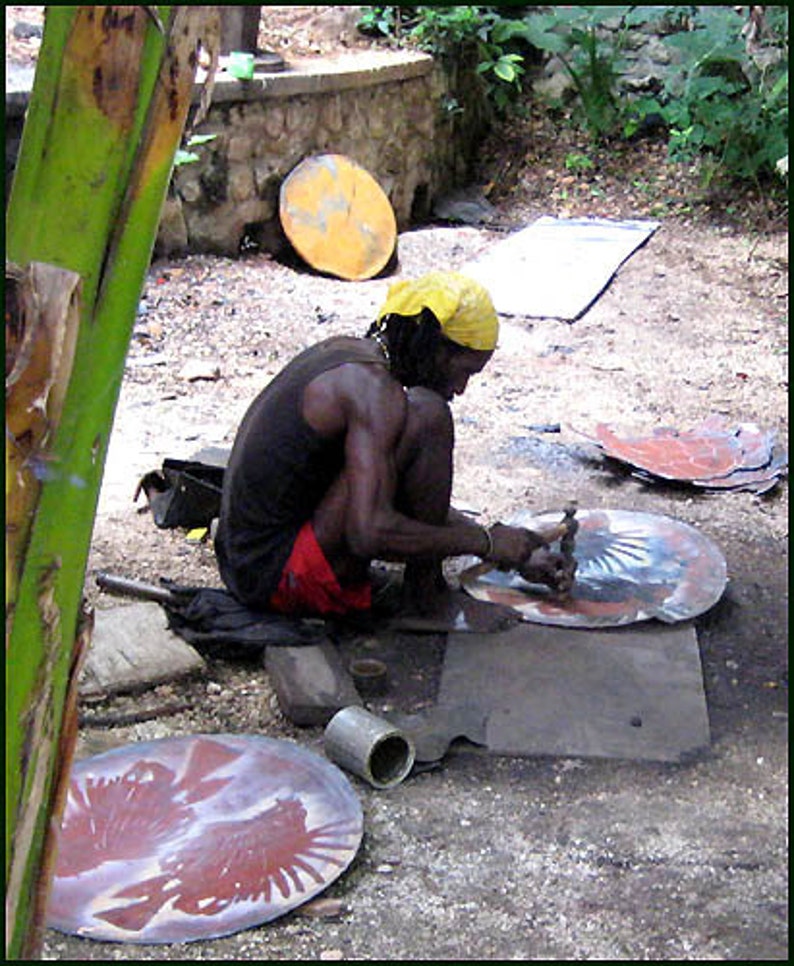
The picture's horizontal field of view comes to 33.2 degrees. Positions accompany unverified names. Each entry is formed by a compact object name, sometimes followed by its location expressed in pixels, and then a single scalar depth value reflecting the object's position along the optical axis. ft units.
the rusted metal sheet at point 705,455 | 15.08
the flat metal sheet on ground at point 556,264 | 22.45
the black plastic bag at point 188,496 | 13.47
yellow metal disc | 24.64
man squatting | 10.93
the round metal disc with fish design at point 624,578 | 12.11
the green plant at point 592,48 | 31.19
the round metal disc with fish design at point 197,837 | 8.10
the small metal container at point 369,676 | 10.91
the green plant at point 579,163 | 31.07
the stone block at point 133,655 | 10.69
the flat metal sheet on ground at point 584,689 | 10.28
